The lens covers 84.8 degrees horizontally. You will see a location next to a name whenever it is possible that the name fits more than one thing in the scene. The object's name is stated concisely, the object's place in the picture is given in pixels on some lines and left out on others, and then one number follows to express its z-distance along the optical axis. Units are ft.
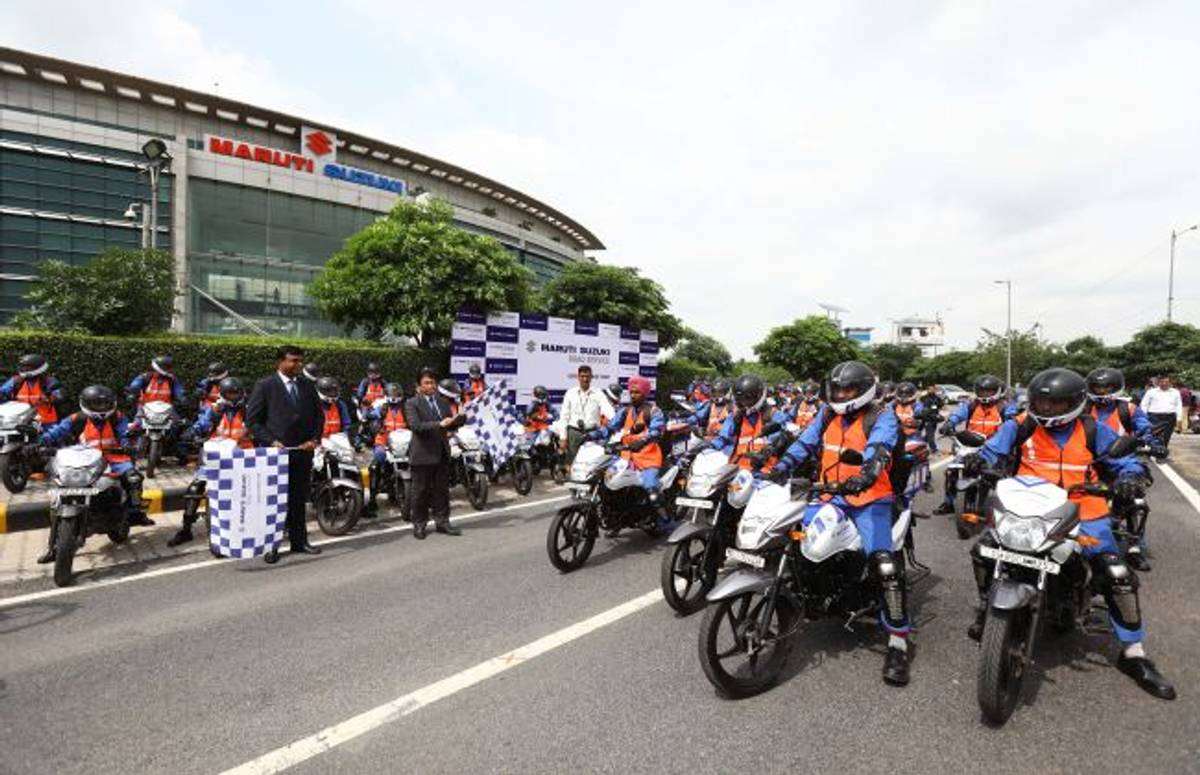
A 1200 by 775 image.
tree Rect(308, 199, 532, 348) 50.62
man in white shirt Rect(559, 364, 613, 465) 32.91
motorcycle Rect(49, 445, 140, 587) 17.85
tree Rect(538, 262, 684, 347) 69.21
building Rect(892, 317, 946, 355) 447.01
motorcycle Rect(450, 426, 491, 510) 29.09
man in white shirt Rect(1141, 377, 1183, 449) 41.73
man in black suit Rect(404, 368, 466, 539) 24.34
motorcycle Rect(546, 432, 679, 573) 19.59
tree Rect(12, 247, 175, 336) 41.96
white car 125.06
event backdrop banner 46.75
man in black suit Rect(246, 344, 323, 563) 21.16
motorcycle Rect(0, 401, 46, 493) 28.19
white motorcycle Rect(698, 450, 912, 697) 11.62
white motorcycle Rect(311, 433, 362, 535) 24.14
